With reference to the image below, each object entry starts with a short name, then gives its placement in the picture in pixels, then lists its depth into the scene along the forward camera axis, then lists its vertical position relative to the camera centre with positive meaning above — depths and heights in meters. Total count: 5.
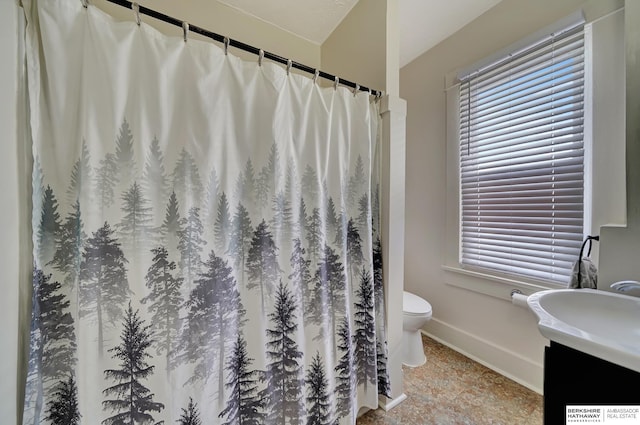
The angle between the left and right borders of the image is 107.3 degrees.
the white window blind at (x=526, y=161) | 1.33 +0.32
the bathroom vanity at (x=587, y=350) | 0.63 -0.43
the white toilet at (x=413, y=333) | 1.60 -0.90
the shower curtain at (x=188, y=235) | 0.72 -0.08
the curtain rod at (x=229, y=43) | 0.80 +0.68
